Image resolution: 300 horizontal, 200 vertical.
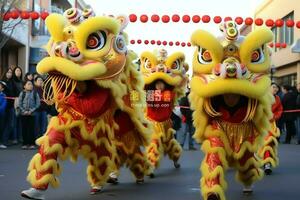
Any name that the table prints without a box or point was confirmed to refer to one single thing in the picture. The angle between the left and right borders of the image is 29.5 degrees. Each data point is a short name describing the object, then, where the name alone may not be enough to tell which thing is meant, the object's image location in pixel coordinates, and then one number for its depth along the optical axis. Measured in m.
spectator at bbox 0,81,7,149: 13.16
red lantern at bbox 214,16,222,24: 15.28
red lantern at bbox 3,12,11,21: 14.87
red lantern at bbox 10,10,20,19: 14.77
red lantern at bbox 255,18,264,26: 14.89
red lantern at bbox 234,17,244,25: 15.05
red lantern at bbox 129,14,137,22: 14.84
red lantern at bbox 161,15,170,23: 15.23
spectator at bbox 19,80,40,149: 13.16
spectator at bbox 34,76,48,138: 13.82
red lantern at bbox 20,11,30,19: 14.62
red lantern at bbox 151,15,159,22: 15.14
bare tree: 17.48
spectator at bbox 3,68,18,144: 13.75
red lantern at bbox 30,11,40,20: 14.57
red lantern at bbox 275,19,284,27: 15.28
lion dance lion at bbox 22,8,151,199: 6.51
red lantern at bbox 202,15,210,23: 15.28
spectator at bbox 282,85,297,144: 16.94
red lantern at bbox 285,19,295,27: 15.27
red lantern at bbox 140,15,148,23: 15.01
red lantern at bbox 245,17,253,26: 14.91
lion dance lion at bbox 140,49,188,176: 9.77
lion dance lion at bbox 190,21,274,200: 6.50
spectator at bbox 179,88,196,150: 15.09
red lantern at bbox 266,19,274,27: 14.93
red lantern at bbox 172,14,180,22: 15.21
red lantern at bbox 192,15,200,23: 15.22
